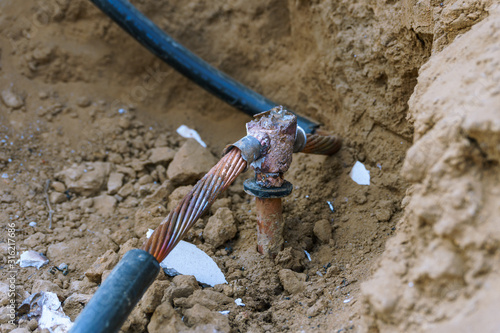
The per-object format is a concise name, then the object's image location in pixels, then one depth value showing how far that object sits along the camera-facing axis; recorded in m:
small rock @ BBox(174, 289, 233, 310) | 0.74
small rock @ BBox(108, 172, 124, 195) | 0.87
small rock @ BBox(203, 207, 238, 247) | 0.81
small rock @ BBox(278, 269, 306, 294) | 0.76
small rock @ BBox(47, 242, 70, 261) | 0.81
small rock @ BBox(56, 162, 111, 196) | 0.87
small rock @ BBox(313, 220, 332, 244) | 0.80
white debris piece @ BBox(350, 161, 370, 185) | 0.84
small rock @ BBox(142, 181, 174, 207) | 0.85
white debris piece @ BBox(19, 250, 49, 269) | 0.80
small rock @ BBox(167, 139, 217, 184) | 0.86
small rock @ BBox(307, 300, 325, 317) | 0.74
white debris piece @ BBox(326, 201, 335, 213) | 0.83
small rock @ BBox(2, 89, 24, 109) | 0.91
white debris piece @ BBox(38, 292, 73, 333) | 0.74
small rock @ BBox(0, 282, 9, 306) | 0.76
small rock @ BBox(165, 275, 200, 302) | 0.74
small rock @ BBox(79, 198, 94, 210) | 0.86
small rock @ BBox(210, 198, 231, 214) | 0.84
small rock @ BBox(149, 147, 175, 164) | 0.89
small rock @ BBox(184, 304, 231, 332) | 0.72
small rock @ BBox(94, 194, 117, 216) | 0.85
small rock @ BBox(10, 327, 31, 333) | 0.74
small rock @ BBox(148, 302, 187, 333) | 0.72
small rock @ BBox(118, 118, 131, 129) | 0.92
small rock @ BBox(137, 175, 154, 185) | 0.88
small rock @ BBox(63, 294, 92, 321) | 0.75
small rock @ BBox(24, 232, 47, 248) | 0.81
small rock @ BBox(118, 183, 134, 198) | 0.87
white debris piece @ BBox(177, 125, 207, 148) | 0.94
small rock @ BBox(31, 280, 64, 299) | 0.77
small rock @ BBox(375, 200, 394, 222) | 0.80
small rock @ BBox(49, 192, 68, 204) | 0.86
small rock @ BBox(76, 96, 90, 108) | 0.93
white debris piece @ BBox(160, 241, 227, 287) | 0.78
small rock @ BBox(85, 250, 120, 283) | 0.78
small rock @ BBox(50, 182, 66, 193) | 0.87
